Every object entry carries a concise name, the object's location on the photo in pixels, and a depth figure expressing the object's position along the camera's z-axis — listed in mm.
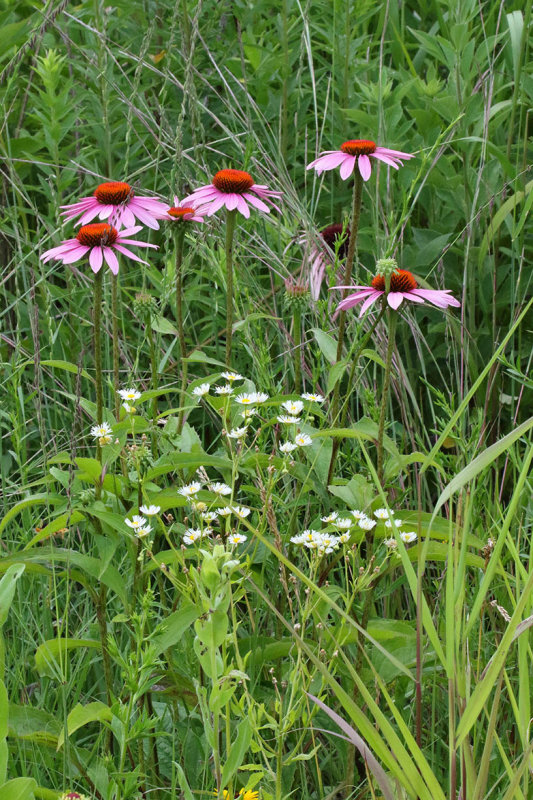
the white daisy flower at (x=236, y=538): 2388
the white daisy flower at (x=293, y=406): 2478
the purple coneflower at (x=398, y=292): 2468
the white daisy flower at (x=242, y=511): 2409
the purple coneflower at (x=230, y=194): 2558
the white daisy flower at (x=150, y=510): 2388
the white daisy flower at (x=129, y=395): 2488
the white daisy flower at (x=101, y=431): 2435
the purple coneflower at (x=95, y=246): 2452
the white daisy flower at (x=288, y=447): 2461
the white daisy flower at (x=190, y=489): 2425
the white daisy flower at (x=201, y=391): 2495
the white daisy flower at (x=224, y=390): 2473
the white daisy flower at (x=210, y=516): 2383
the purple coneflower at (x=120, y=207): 2525
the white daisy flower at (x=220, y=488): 2413
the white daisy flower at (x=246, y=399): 2509
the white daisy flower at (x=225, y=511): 2414
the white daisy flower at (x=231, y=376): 2485
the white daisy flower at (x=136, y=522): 2388
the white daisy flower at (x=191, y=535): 2380
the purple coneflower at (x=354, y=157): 2539
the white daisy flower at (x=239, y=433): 2415
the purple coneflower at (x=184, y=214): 2566
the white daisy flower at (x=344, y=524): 2444
